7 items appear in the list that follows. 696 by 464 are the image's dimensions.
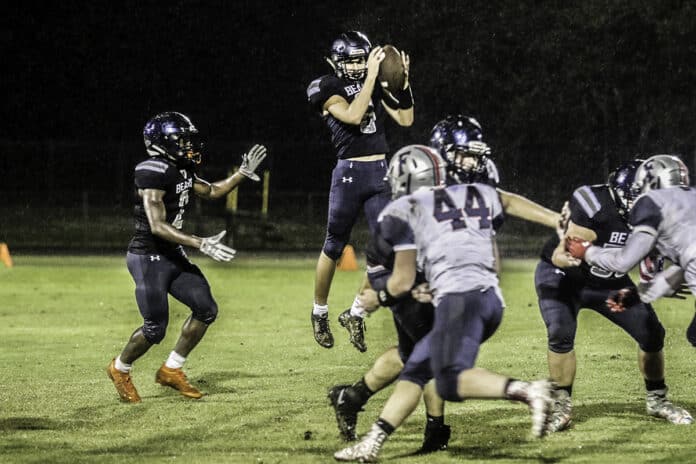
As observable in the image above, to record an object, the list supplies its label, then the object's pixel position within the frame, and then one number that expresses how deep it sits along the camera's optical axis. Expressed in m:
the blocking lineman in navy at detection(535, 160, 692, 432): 14.57
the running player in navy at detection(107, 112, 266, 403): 16.66
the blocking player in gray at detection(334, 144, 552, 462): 11.89
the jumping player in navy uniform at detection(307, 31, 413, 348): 16.77
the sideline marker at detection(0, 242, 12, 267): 39.83
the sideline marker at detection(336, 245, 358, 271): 38.19
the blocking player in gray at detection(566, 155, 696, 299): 13.28
